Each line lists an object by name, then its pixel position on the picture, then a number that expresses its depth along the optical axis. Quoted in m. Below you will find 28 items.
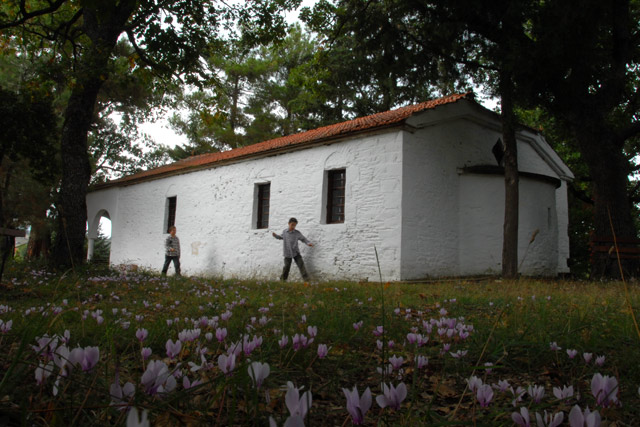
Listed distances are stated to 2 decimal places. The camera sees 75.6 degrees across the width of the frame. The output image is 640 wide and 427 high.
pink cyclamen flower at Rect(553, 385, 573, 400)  1.23
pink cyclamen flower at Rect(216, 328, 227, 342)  1.76
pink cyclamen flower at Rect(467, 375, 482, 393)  1.25
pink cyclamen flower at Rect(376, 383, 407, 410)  0.93
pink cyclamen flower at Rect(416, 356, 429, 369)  1.54
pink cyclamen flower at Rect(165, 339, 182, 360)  1.42
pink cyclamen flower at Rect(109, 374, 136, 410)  0.98
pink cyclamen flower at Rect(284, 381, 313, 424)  0.81
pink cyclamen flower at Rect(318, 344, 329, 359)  1.68
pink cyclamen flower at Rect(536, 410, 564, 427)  0.93
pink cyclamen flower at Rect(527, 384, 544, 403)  1.21
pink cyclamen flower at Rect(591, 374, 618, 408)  1.07
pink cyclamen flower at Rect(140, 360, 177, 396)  0.99
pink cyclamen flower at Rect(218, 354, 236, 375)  1.18
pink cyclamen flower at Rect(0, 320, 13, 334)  1.81
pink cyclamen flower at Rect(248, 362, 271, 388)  1.03
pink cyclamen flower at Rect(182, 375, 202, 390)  1.17
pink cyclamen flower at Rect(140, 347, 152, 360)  1.53
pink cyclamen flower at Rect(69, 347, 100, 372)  1.05
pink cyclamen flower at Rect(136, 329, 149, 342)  1.70
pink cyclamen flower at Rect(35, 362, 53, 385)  1.05
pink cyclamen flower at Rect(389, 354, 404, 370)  1.51
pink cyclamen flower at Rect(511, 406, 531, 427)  0.94
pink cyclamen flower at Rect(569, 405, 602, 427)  0.80
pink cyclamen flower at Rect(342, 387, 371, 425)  0.81
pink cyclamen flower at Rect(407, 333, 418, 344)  2.04
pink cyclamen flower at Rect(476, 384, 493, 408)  1.10
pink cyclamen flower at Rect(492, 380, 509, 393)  1.38
